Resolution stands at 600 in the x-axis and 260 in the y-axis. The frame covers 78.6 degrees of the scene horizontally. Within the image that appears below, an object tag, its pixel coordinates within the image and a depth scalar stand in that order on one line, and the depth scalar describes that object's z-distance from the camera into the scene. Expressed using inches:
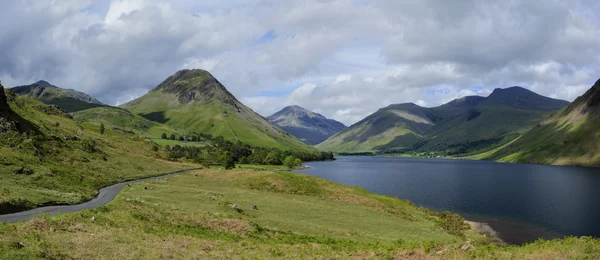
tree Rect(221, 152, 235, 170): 6596.5
